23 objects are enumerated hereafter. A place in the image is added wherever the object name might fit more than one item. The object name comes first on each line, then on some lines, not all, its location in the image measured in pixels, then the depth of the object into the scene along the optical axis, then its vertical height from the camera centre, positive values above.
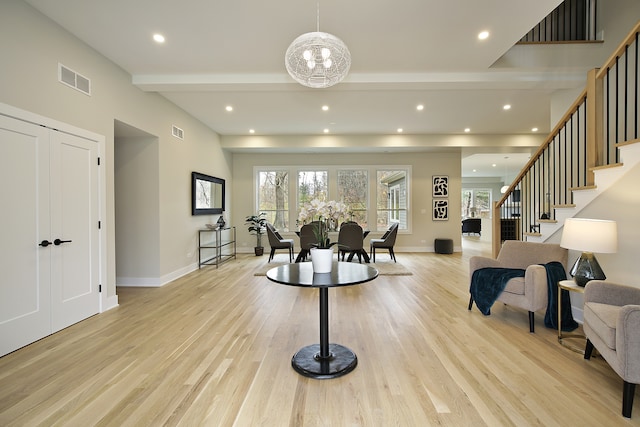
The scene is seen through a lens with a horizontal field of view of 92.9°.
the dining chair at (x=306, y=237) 6.39 -0.55
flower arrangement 2.44 -0.02
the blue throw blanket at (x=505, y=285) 3.11 -0.86
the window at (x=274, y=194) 8.86 +0.50
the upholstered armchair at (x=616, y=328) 1.78 -0.76
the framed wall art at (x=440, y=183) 8.80 +0.80
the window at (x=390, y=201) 8.90 +0.29
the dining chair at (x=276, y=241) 6.82 -0.70
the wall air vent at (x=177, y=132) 5.45 +1.46
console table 6.54 -0.83
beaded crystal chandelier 2.46 +1.29
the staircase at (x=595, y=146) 2.79 +0.76
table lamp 2.50 -0.26
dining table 6.52 -0.97
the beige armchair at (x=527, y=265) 3.06 -0.64
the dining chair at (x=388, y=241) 6.89 -0.68
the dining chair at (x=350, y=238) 6.34 -0.57
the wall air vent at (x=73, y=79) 3.19 +1.46
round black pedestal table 2.20 -0.88
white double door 2.67 -0.20
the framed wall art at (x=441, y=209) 8.78 +0.05
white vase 2.41 -0.39
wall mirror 6.16 +0.38
